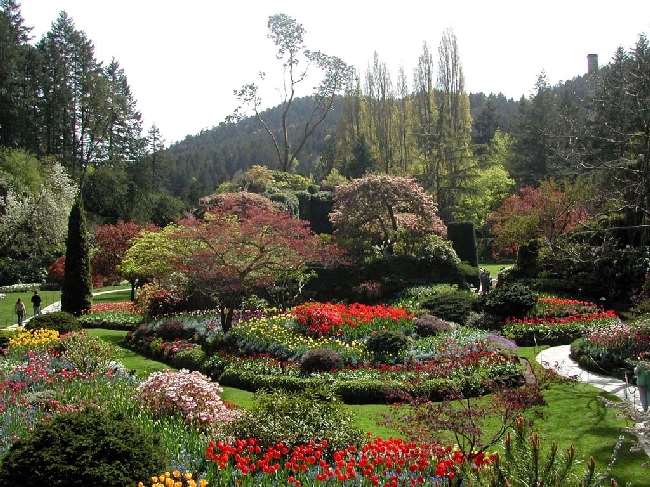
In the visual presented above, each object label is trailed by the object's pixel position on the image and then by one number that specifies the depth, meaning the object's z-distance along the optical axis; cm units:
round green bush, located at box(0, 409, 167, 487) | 544
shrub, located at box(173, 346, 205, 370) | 1456
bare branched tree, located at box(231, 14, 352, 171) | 4253
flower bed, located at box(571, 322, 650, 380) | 1214
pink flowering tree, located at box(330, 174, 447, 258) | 2433
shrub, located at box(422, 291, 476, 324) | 1773
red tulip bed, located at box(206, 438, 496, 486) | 604
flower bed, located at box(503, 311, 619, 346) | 1577
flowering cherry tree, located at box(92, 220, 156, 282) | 3138
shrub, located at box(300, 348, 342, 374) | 1284
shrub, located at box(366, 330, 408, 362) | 1360
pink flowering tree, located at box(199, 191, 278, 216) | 2509
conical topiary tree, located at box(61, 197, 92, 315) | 2361
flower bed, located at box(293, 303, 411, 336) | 1501
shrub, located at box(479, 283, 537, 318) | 1720
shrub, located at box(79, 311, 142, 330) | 2244
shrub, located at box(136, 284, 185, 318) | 2072
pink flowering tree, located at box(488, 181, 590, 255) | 2875
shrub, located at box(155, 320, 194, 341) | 1770
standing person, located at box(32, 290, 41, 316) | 2483
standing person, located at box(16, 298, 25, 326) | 2328
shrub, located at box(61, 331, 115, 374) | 1241
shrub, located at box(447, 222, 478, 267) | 2683
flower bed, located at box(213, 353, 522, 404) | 1110
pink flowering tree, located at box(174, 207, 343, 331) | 1650
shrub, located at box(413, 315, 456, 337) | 1520
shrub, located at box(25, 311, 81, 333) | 1797
